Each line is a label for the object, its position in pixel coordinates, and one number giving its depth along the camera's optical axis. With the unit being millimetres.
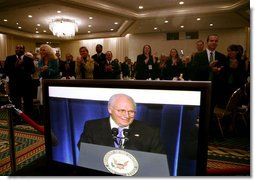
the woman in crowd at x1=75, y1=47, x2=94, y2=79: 4469
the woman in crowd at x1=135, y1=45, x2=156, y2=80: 4255
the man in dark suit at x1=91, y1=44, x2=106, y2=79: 4699
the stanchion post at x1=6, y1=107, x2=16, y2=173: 1486
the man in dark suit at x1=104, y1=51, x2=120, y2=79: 4832
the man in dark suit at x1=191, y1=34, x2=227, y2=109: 3068
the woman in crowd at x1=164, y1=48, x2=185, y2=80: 4578
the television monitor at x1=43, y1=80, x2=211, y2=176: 666
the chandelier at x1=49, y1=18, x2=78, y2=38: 9516
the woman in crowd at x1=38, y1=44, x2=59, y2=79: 3635
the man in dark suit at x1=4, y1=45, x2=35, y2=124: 4105
